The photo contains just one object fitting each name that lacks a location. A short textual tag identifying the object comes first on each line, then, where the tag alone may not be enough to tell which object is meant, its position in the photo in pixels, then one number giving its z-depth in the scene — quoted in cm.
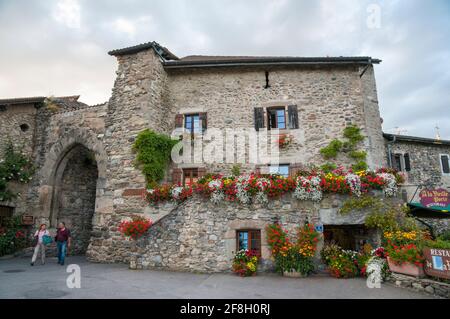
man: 925
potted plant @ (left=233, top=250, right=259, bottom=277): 708
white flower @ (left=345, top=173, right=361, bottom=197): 752
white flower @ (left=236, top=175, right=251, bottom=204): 773
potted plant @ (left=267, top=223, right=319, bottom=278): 699
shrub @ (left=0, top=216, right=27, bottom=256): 1076
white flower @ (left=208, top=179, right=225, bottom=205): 780
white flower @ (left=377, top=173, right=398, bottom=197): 752
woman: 920
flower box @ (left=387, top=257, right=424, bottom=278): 554
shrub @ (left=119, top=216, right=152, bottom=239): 793
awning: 928
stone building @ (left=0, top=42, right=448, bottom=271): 1034
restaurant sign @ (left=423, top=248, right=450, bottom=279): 507
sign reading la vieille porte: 818
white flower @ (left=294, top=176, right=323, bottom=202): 757
